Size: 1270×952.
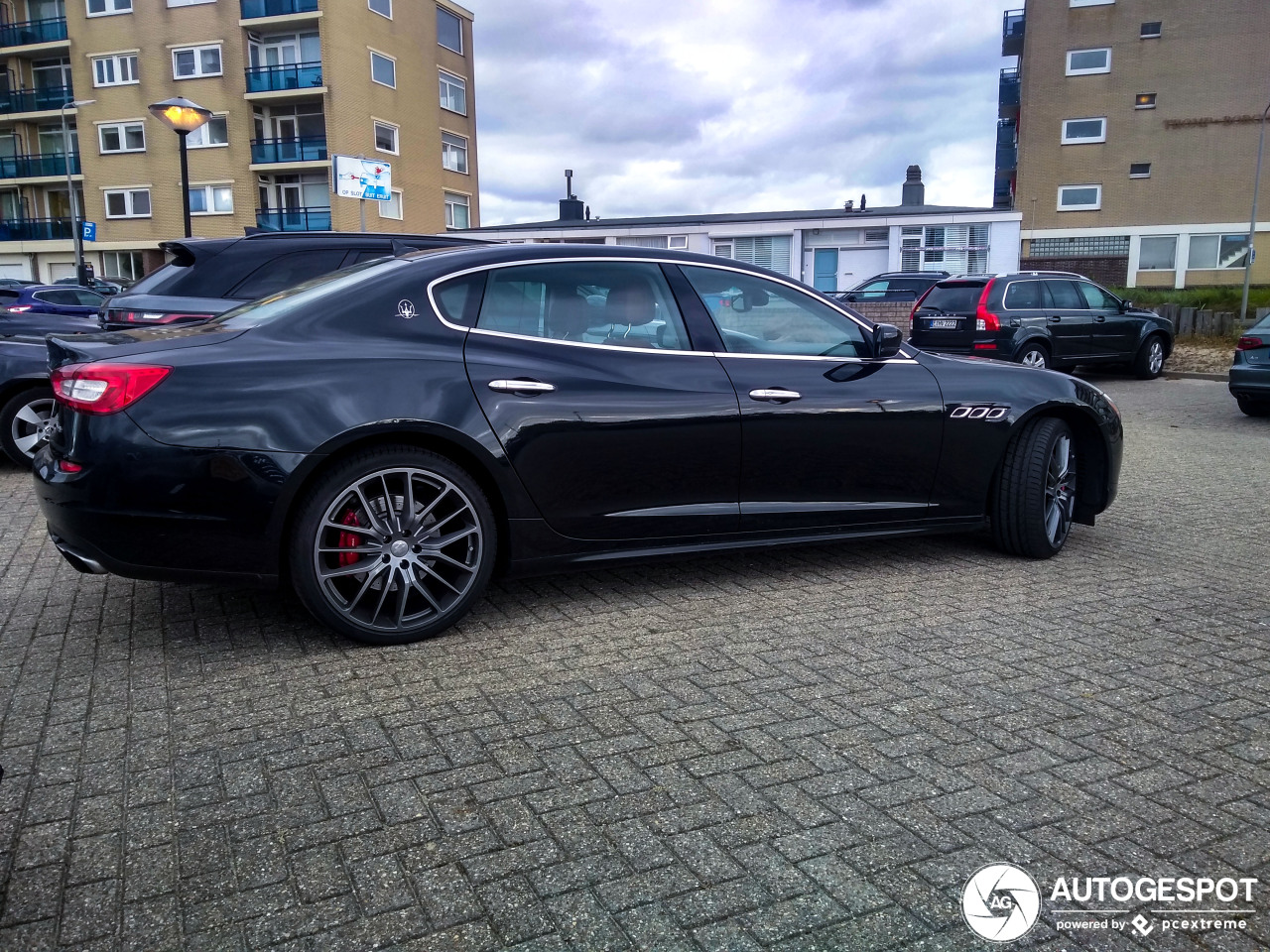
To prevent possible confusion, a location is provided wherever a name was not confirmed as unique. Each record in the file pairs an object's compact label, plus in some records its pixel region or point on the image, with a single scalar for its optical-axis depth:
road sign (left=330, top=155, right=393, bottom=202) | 13.10
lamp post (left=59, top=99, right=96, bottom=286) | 39.07
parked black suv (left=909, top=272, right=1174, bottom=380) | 14.85
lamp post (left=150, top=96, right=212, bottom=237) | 12.36
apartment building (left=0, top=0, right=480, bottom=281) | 41.09
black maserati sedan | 3.70
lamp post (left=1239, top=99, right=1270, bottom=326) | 21.73
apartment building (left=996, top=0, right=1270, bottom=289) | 41.00
